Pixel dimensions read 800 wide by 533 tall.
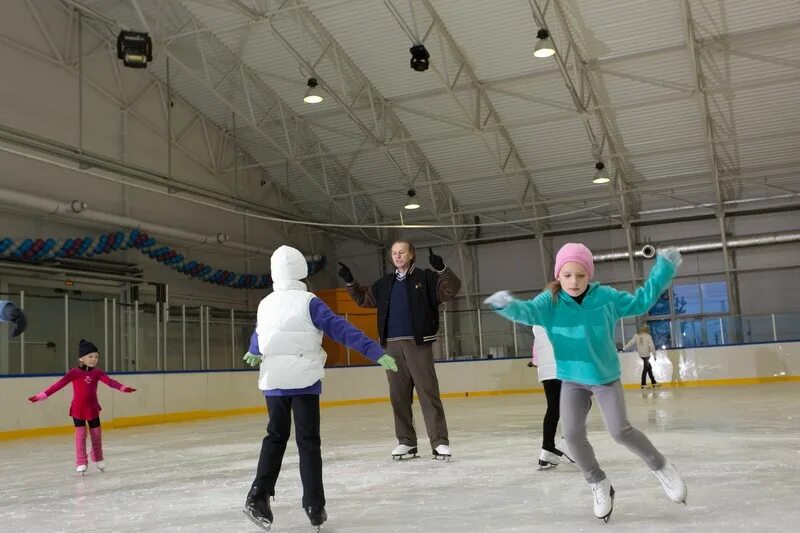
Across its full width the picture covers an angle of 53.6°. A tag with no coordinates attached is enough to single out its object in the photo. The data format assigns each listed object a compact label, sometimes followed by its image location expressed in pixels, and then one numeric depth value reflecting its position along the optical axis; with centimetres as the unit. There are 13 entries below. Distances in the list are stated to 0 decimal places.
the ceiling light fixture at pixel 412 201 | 2345
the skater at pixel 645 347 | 1906
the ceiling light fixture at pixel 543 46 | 1449
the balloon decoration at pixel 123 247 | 1591
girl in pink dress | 657
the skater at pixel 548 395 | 530
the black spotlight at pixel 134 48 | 1481
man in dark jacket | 622
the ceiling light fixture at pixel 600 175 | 2120
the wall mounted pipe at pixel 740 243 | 2409
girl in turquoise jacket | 351
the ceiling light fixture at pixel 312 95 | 1731
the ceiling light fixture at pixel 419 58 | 1576
